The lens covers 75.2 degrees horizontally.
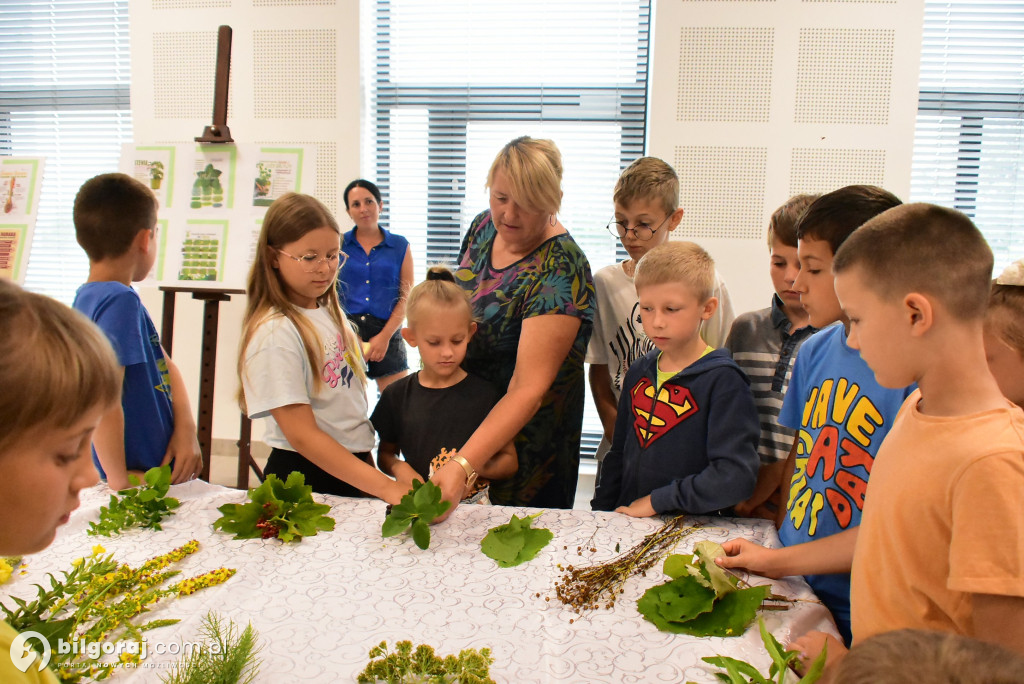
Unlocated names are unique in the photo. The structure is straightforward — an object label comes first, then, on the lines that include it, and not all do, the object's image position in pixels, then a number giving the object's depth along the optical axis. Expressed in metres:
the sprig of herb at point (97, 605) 0.96
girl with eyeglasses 1.72
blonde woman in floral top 1.83
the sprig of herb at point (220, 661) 0.93
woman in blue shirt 4.20
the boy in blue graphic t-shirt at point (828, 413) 1.30
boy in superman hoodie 1.58
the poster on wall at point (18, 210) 3.45
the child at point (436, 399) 1.89
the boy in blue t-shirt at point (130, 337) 1.78
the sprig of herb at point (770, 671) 0.90
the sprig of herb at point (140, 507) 1.42
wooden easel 3.02
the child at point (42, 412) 0.68
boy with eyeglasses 2.29
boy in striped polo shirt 1.90
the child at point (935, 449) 0.85
